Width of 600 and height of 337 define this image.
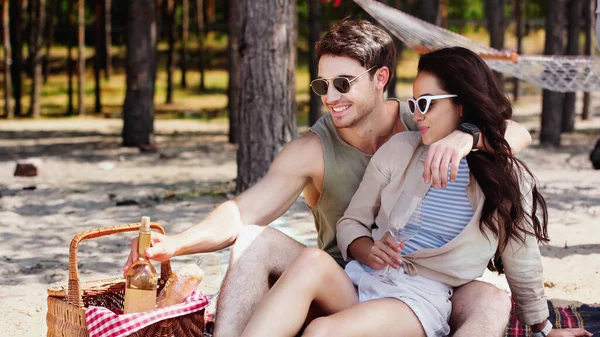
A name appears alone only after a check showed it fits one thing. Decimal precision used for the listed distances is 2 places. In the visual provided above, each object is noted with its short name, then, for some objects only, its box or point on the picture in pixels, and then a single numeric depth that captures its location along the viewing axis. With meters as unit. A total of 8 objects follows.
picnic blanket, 3.38
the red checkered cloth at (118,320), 2.51
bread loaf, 2.71
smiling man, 2.75
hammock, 6.34
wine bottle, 2.63
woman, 2.71
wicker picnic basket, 2.61
